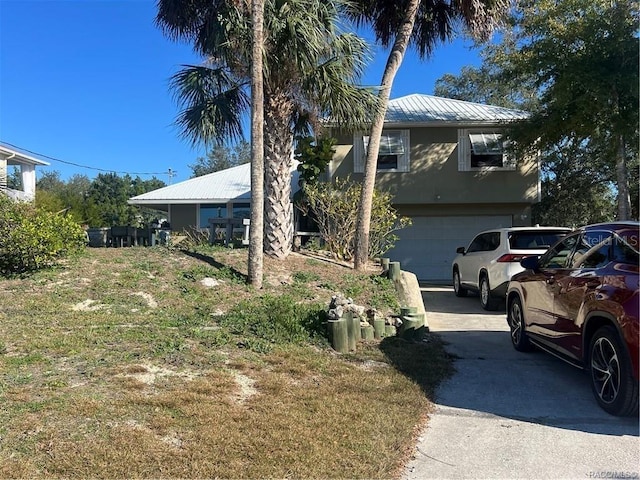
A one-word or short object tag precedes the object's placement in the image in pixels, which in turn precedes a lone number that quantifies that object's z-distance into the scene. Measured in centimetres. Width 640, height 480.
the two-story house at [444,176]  1595
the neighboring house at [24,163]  2331
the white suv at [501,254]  961
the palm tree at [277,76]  902
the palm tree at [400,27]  1101
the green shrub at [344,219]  1207
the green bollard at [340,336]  648
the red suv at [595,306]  417
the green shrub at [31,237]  838
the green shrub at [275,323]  658
